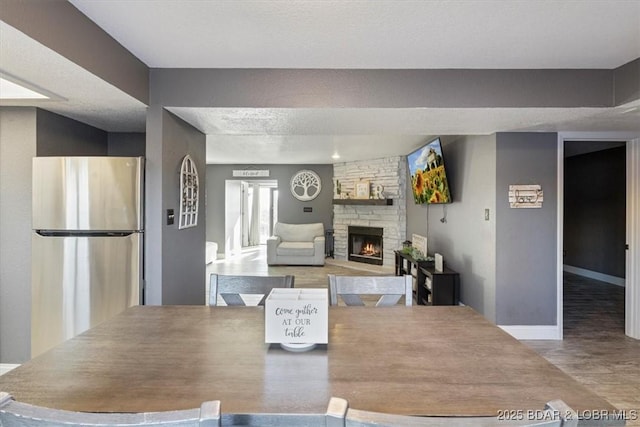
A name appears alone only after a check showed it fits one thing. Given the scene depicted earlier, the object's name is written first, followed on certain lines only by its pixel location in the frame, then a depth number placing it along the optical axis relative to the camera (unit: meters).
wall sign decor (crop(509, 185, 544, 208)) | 3.40
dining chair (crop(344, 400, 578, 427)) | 0.58
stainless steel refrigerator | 2.35
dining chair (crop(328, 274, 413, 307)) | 1.81
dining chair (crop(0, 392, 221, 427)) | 0.58
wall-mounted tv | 4.33
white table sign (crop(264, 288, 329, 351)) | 1.13
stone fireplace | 6.65
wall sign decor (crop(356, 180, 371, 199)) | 7.07
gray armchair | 7.19
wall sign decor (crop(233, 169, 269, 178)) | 8.22
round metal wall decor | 8.22
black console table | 3.93
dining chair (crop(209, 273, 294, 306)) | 1.81
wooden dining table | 0.82
